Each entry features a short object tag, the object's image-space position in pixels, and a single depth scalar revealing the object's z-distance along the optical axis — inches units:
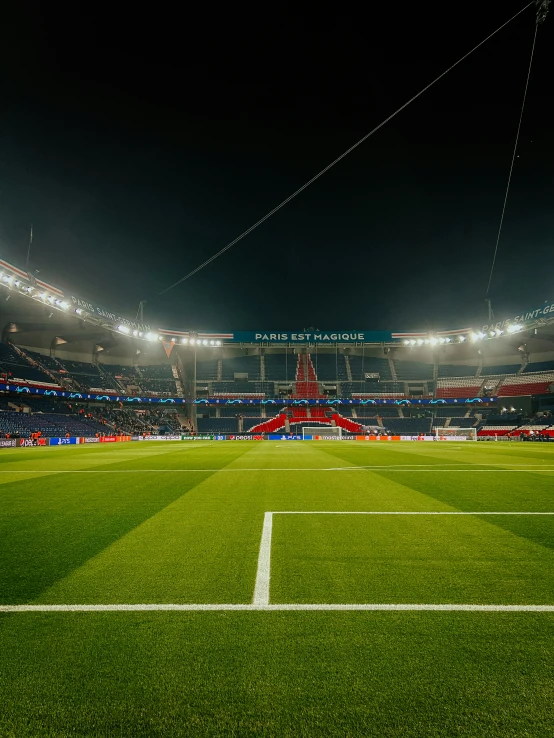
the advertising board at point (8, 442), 1155.9
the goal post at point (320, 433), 1966.0
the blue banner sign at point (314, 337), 2337.6
